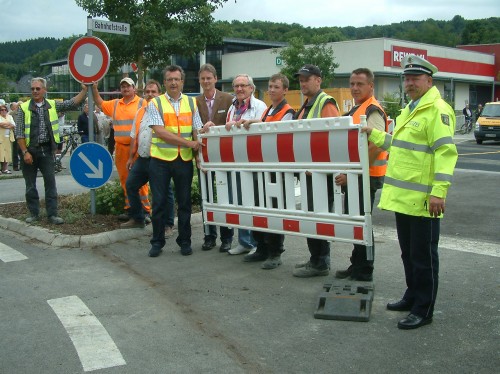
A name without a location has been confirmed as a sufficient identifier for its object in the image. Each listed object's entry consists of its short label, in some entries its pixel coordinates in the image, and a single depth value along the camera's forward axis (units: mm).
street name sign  8859
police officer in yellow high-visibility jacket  4547
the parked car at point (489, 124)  27844
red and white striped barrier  5477
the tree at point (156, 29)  25688
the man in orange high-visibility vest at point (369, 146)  5605
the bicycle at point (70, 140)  19141
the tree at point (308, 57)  40594
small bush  8984
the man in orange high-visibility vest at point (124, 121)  8508
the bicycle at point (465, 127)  37188
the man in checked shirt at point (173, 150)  7023
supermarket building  43125
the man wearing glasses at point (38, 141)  8594
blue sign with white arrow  8460
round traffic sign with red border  8633
